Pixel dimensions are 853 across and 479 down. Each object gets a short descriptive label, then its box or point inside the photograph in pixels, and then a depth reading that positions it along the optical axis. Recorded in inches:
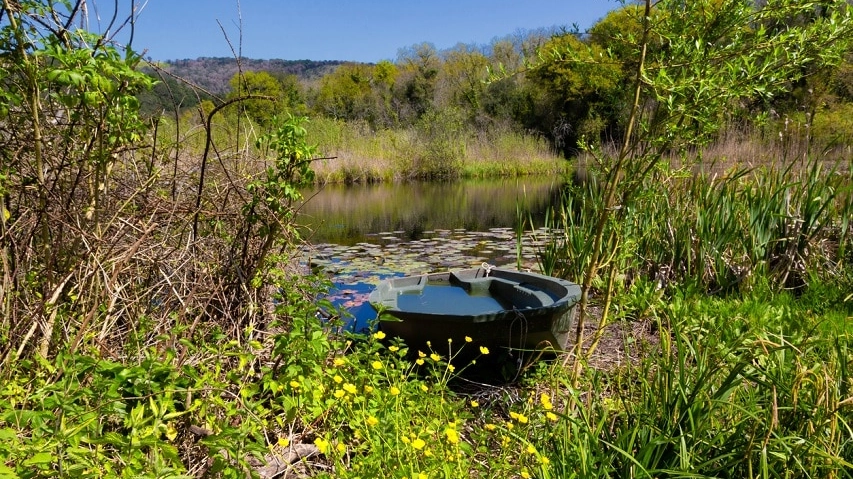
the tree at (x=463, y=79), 1104.5
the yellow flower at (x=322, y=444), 56.6
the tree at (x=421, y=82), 1228.5
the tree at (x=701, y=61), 74.4
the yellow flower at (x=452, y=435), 58.8
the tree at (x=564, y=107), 903.7
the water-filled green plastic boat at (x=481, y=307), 110.0
